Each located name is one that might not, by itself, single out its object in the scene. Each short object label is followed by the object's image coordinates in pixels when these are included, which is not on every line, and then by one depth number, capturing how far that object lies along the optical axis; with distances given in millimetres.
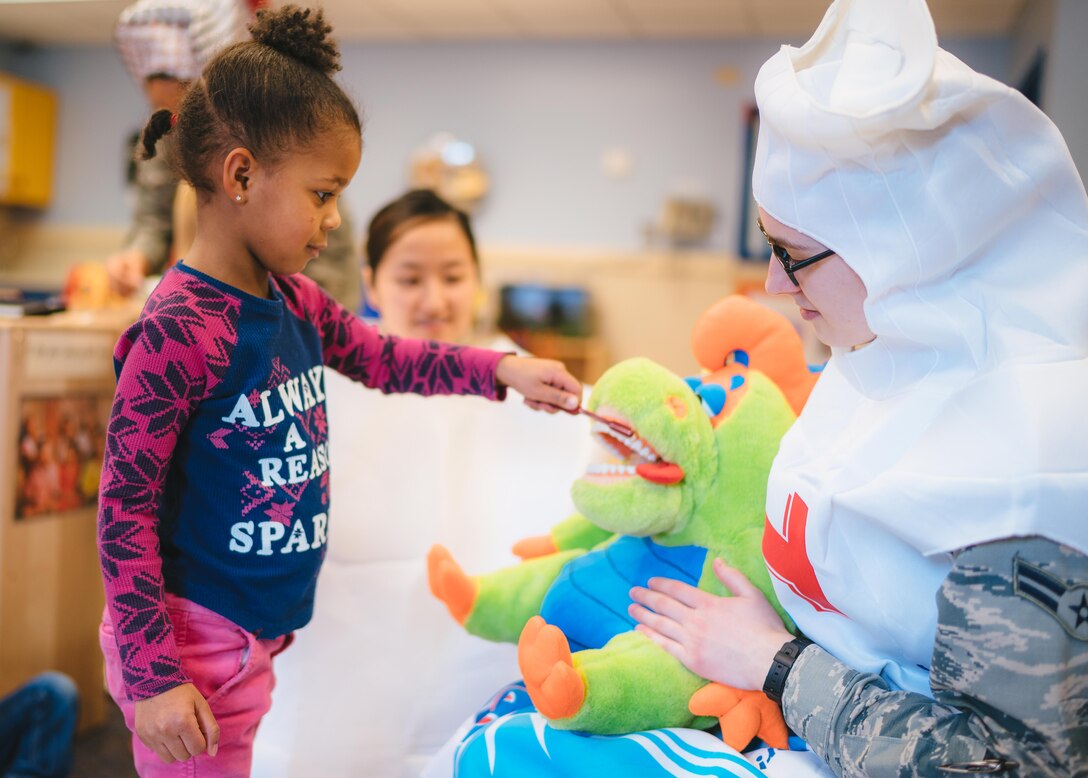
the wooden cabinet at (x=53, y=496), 1856
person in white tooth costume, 691
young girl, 892
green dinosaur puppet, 902
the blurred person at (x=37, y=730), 1675
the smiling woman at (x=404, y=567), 1359
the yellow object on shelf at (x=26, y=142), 5930
